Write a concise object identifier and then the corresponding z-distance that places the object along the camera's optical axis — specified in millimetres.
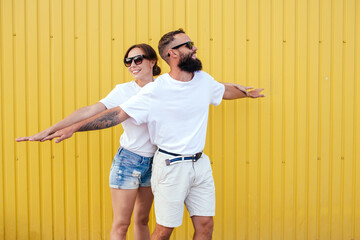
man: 2680
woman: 2908
